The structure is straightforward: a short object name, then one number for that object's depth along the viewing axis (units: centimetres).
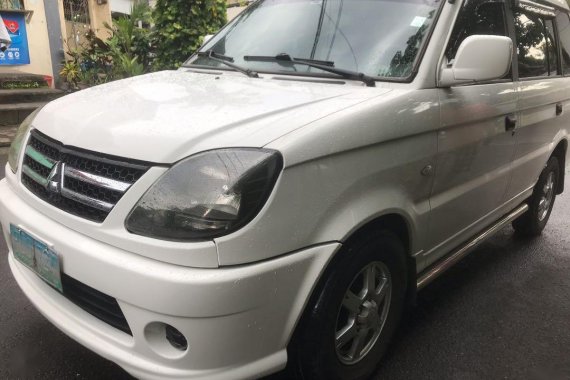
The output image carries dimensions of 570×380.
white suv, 155
